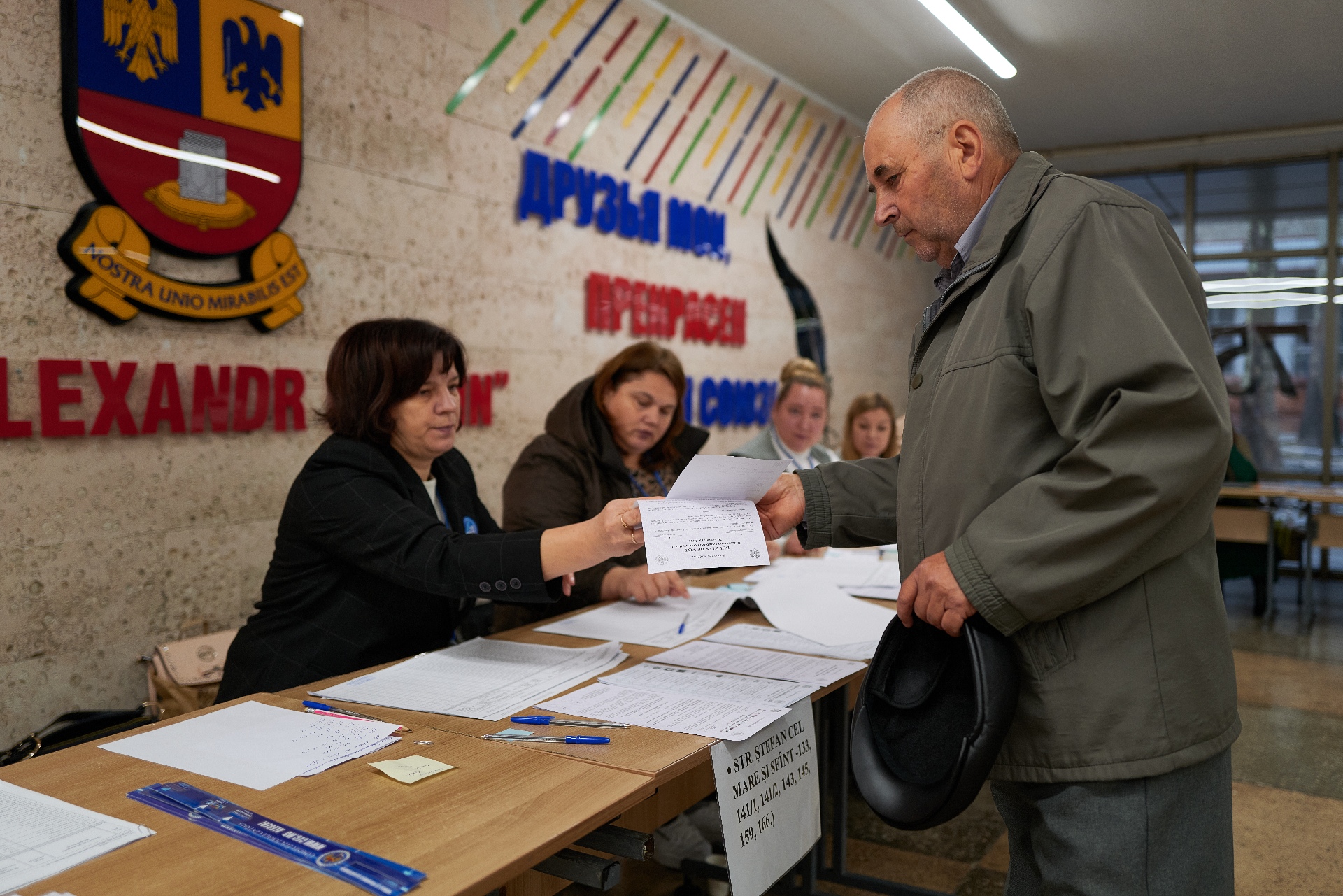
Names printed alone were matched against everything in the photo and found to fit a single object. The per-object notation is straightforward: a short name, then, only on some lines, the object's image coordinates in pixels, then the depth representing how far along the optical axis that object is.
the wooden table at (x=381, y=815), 1.00
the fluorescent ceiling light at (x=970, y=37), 5.08
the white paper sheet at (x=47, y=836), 1.00
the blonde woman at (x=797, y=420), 4.22
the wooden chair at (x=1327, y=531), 6.28
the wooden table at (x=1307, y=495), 6.25
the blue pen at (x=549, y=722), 1.51
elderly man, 1.17
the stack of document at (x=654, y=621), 2.17
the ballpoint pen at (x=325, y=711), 1.54
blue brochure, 0.99
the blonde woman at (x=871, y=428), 4.66
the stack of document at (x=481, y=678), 1.63
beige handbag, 2.73
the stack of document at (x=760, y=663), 1.84
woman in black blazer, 1.86
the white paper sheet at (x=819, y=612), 2.25
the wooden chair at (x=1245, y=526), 6.31
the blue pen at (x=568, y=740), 1.43
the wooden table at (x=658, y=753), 1.36
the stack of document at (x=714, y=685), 1.67
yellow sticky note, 1.26
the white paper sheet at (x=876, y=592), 2.66
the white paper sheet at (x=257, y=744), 1.30
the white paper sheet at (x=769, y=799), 1.47
